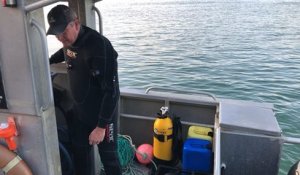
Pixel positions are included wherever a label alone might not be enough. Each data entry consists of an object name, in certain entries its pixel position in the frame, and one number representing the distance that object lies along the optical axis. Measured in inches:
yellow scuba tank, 132.1
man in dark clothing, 90.7
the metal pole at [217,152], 95.0
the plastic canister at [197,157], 122.7
